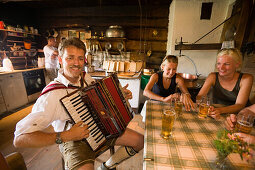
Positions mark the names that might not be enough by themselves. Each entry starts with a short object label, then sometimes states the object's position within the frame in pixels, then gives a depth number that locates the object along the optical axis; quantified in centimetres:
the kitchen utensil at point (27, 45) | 435
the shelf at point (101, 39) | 363
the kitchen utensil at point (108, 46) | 404
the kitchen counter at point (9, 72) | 299
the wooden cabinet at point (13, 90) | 303
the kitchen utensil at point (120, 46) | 392
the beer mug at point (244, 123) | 83
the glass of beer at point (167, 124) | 86
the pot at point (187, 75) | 315
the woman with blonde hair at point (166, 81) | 186
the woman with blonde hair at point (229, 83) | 146
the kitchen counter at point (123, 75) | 307
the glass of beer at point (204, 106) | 114
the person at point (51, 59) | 394
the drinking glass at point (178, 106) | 121
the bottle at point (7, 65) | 325
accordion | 100
